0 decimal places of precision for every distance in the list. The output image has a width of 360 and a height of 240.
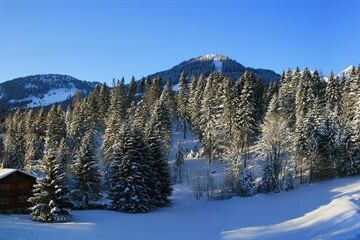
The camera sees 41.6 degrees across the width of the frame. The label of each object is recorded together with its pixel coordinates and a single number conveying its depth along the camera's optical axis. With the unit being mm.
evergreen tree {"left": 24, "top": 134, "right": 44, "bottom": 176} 78250
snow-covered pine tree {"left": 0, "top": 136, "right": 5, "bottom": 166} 90100
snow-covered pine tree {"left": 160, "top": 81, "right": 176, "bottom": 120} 102350
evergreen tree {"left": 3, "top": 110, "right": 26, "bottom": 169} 83312
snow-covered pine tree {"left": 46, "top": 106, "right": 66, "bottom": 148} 87500
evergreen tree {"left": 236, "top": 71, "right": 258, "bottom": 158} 81188
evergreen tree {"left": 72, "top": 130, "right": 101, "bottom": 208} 56125
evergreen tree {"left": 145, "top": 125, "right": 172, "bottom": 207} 56781
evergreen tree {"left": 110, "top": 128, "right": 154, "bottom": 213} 53656
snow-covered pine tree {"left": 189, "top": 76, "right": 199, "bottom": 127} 96112
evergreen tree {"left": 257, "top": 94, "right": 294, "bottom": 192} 63438
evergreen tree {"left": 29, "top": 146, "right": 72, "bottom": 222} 44188
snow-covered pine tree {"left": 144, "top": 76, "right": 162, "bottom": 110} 106612
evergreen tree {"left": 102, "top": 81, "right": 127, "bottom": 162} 73825
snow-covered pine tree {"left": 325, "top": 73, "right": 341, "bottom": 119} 92750
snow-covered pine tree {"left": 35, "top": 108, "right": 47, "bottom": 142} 101625
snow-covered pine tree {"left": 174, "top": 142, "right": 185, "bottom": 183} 77356
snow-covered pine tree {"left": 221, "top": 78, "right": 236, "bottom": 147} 82075
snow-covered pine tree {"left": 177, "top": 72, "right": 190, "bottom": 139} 101875
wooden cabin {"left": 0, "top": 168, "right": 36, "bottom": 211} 49125
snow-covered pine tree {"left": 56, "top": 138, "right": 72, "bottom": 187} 58025
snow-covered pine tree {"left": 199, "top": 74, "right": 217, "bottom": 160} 82312
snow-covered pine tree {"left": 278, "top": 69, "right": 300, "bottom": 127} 88212
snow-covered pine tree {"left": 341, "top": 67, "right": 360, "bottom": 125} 76769
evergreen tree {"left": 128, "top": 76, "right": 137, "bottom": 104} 119125
